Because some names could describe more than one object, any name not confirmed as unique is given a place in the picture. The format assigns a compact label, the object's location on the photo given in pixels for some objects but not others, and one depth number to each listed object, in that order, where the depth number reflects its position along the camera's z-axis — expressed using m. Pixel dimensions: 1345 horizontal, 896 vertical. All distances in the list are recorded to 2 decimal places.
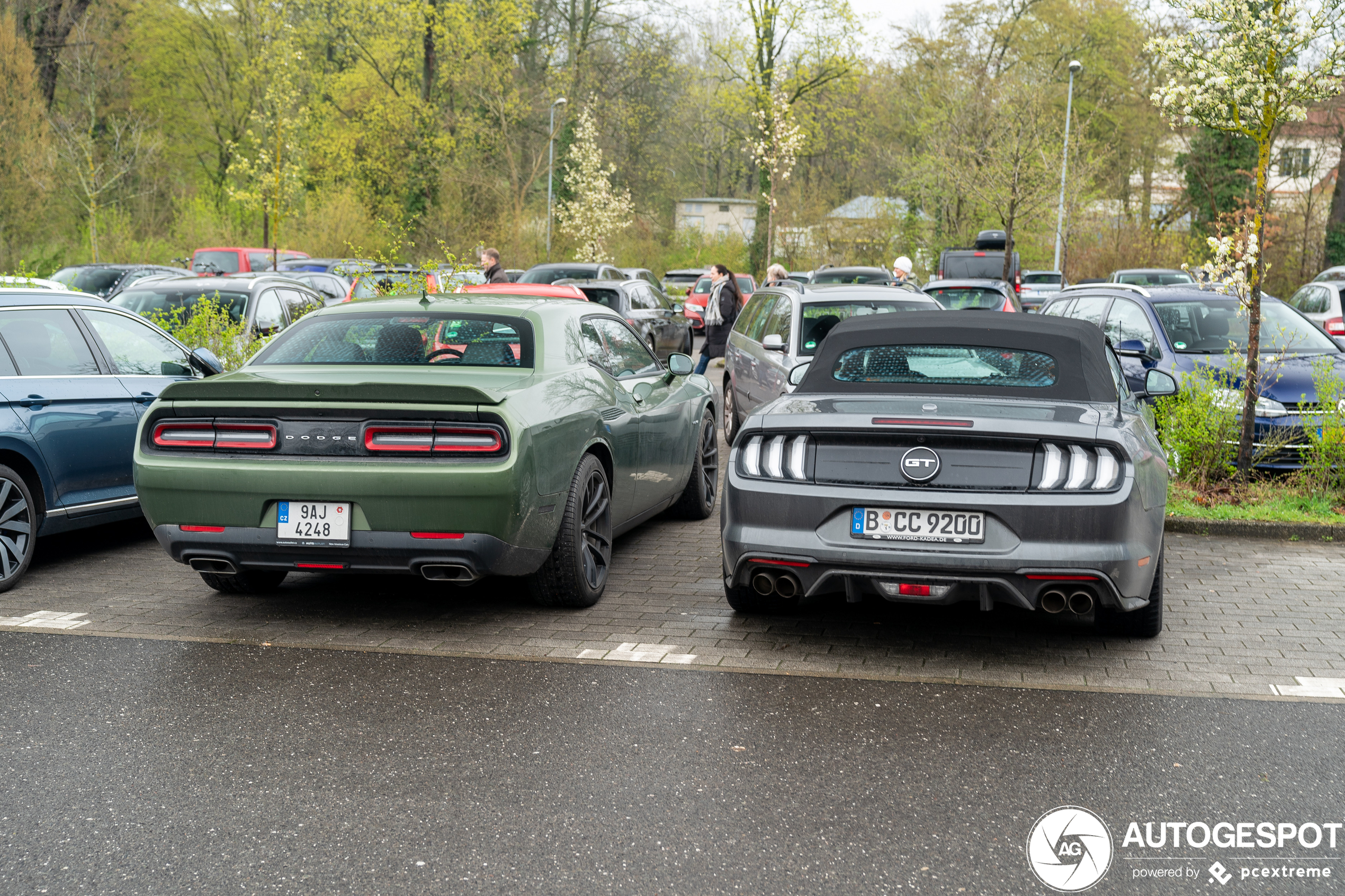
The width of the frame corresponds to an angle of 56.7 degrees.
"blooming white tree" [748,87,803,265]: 38.47
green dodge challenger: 5.33
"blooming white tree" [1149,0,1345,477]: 8.77
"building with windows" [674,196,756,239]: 77.50
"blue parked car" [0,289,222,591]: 6.66
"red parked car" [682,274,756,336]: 26.50
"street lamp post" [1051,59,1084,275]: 35.44
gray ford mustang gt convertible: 4.89
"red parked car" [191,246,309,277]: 30.61
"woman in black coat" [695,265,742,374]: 16.84
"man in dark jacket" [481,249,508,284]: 17.36
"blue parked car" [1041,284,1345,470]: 9.80
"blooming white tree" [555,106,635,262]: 48.34
